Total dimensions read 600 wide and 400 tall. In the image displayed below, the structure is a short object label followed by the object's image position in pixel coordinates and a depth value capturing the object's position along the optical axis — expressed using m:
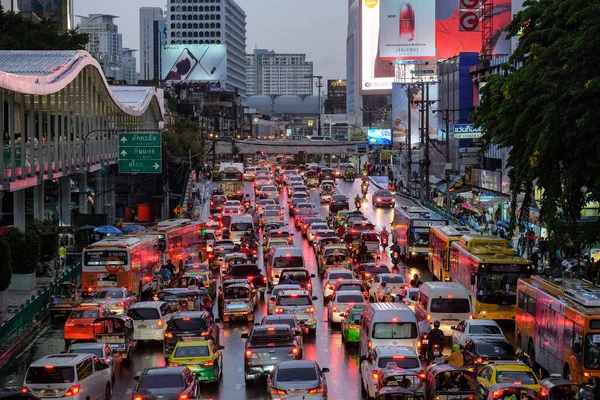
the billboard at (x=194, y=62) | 193.75
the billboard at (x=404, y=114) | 140.12
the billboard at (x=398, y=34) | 132.25
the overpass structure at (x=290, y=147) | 151.62
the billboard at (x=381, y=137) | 161.50
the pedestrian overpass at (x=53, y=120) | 48.06
